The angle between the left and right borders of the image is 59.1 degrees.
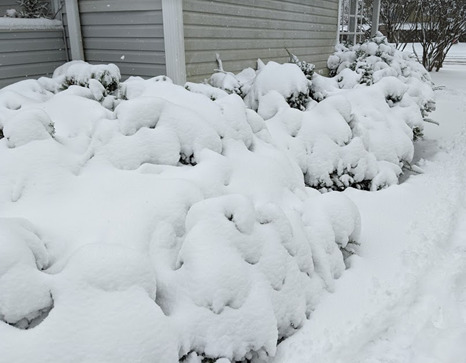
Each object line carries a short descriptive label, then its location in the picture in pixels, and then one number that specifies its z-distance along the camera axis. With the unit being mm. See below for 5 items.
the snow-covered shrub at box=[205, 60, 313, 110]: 5285
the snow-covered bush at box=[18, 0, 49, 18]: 6043
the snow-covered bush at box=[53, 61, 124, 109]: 3715
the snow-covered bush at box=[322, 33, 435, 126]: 6754
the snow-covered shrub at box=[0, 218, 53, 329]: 1777
